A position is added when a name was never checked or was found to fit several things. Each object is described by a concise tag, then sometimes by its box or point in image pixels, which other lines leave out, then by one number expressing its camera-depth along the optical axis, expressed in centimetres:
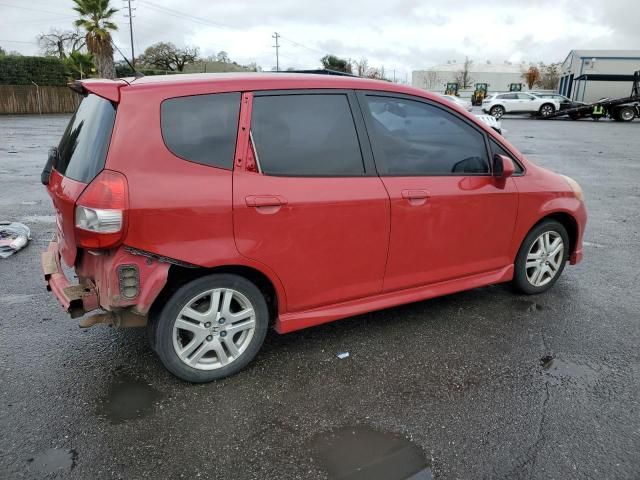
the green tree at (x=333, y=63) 5141
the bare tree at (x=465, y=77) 9425
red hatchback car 263
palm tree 3166
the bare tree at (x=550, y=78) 7700
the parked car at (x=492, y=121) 1100
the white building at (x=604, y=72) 4069
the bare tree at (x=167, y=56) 6850
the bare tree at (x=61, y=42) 6081
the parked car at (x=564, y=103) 3197
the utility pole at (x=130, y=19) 5920
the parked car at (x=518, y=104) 3319
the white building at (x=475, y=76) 10419
